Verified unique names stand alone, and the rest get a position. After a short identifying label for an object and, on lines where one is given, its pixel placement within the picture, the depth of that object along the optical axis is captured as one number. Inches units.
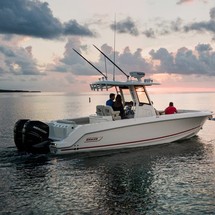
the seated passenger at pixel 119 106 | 689.0
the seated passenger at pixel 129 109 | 701.3
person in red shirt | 750.5
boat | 600.7
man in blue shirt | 696.4
